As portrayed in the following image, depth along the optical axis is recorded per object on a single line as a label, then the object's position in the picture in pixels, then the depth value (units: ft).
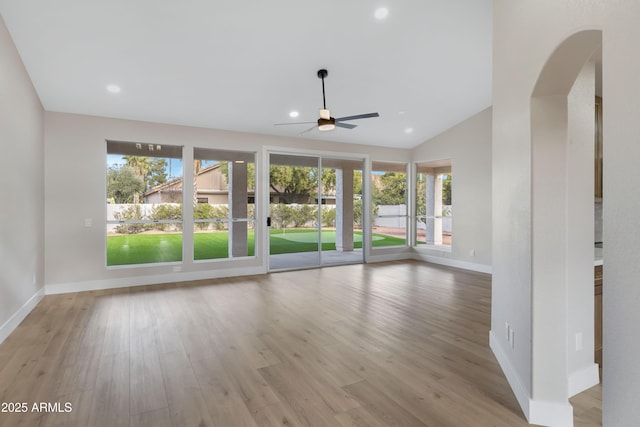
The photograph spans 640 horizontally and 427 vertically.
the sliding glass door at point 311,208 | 22.71
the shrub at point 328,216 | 24.61
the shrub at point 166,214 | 19.04
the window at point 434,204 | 24.86
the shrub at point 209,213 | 20.11
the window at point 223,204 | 20.21
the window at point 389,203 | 26.35
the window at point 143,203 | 18.08
